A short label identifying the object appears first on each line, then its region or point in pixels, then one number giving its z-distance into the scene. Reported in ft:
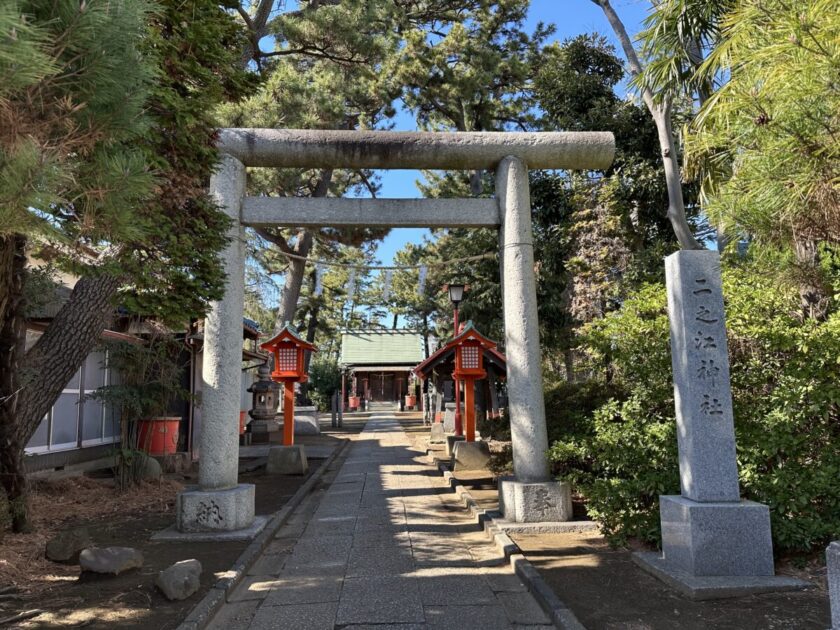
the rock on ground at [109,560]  15.78
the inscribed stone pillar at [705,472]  15.03
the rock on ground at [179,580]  14.39
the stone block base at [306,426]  73.00
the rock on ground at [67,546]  17.28
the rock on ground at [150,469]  29.84
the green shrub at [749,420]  16.63
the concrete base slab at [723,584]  14.16
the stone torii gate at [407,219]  21.89
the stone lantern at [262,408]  60.59
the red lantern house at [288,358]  41.42
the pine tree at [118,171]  7.91
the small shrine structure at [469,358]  43.04
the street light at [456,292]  48.52
